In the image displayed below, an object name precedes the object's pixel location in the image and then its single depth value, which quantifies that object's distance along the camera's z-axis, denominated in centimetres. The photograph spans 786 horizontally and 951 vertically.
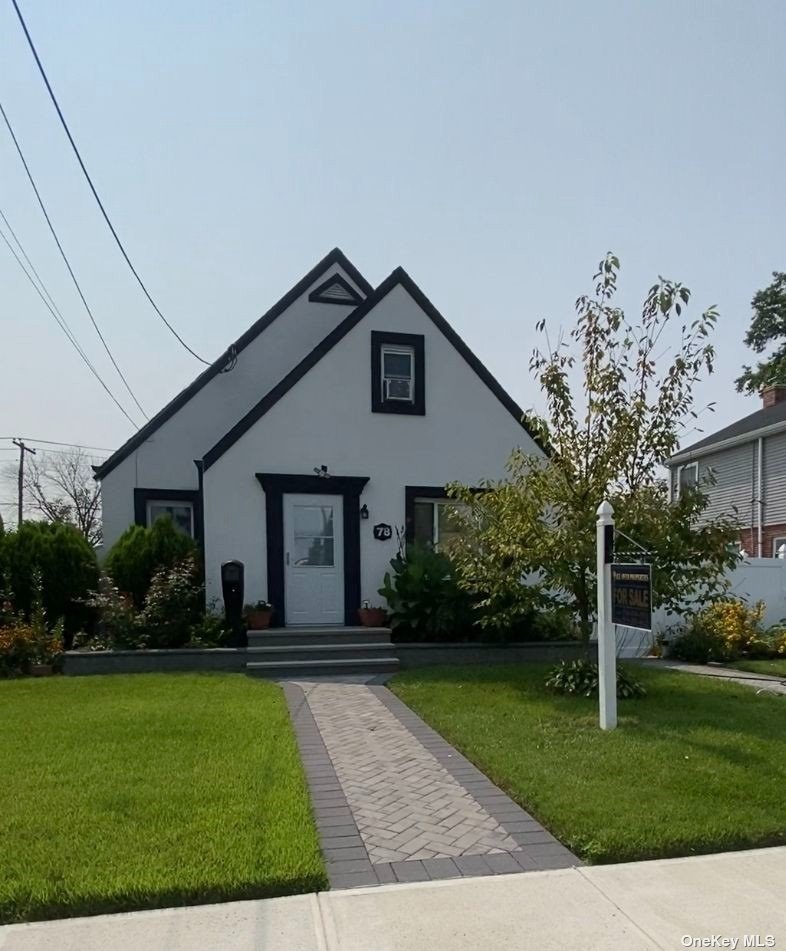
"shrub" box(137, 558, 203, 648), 977
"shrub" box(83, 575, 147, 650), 966
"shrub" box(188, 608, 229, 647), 988
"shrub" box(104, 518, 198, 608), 1066
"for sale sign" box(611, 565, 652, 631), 578
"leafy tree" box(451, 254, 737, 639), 704
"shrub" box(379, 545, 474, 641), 1009
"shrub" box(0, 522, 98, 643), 1038
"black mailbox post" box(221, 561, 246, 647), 1023
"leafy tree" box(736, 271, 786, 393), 3173
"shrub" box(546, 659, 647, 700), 744
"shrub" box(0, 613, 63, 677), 905
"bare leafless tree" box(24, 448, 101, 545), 4212
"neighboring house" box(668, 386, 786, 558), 1911
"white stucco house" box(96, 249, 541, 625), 1081
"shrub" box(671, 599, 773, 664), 1098
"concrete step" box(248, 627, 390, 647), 978
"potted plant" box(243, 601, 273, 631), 1013
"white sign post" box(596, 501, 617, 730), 607
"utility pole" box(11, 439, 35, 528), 3633
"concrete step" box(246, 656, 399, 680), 923
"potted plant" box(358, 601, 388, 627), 1052
